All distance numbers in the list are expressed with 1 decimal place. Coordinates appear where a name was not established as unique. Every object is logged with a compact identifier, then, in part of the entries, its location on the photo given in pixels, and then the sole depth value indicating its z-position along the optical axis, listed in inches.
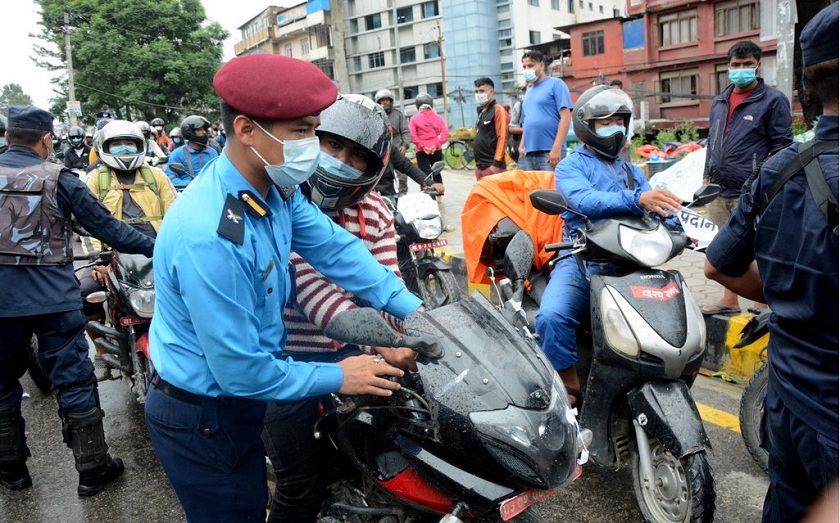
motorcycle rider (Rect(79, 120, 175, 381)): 191.2
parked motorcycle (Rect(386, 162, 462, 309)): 216.5
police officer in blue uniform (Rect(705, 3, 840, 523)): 59.6
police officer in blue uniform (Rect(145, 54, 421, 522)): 64.6
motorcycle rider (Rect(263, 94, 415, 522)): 86.7
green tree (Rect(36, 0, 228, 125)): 1318.9
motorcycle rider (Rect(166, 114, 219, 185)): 279.1
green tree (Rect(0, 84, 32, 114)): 3651.1
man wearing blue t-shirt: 269.9
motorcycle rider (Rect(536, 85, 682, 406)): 116.0
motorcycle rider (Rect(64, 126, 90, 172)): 481.4
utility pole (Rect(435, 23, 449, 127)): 1660.9
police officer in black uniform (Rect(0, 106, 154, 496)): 131.0
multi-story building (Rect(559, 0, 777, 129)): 1122.7
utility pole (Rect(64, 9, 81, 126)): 1059.3
